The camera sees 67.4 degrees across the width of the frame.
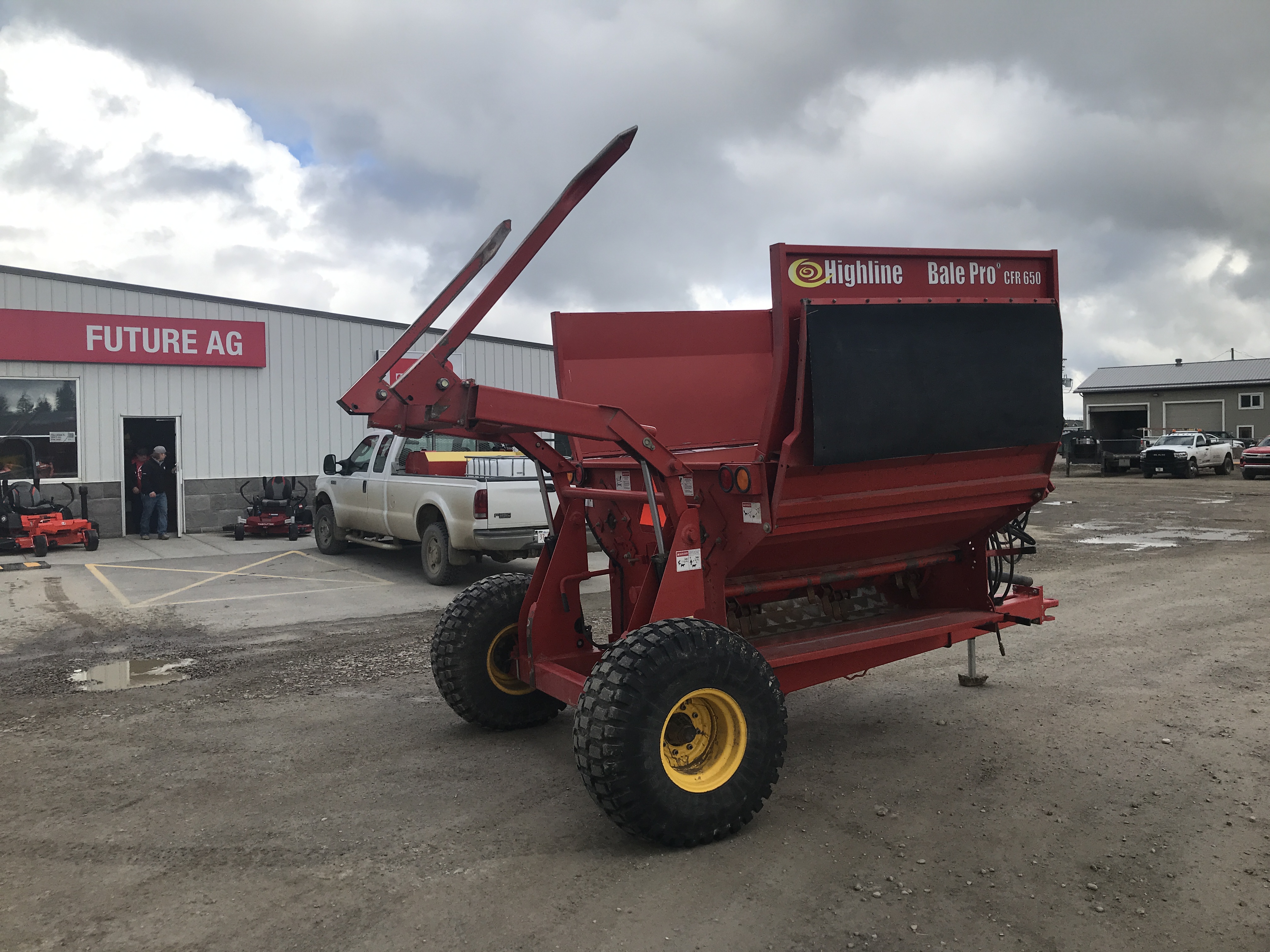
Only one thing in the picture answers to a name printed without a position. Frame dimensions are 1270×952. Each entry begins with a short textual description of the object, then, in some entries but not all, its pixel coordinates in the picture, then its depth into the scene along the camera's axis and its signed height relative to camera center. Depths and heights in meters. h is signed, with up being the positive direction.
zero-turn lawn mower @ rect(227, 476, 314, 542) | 16.38 -0.74
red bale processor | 4.06 -0.15
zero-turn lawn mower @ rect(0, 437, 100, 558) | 14.16 -0.63
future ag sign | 15.90 +2.44
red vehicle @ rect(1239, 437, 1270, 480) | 29.89 -0.08
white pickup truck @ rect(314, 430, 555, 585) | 10.62 -0.34
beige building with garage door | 46.62 +3.14
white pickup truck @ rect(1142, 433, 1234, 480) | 31.95 +0.14
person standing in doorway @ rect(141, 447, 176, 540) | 16.56 -0.18
